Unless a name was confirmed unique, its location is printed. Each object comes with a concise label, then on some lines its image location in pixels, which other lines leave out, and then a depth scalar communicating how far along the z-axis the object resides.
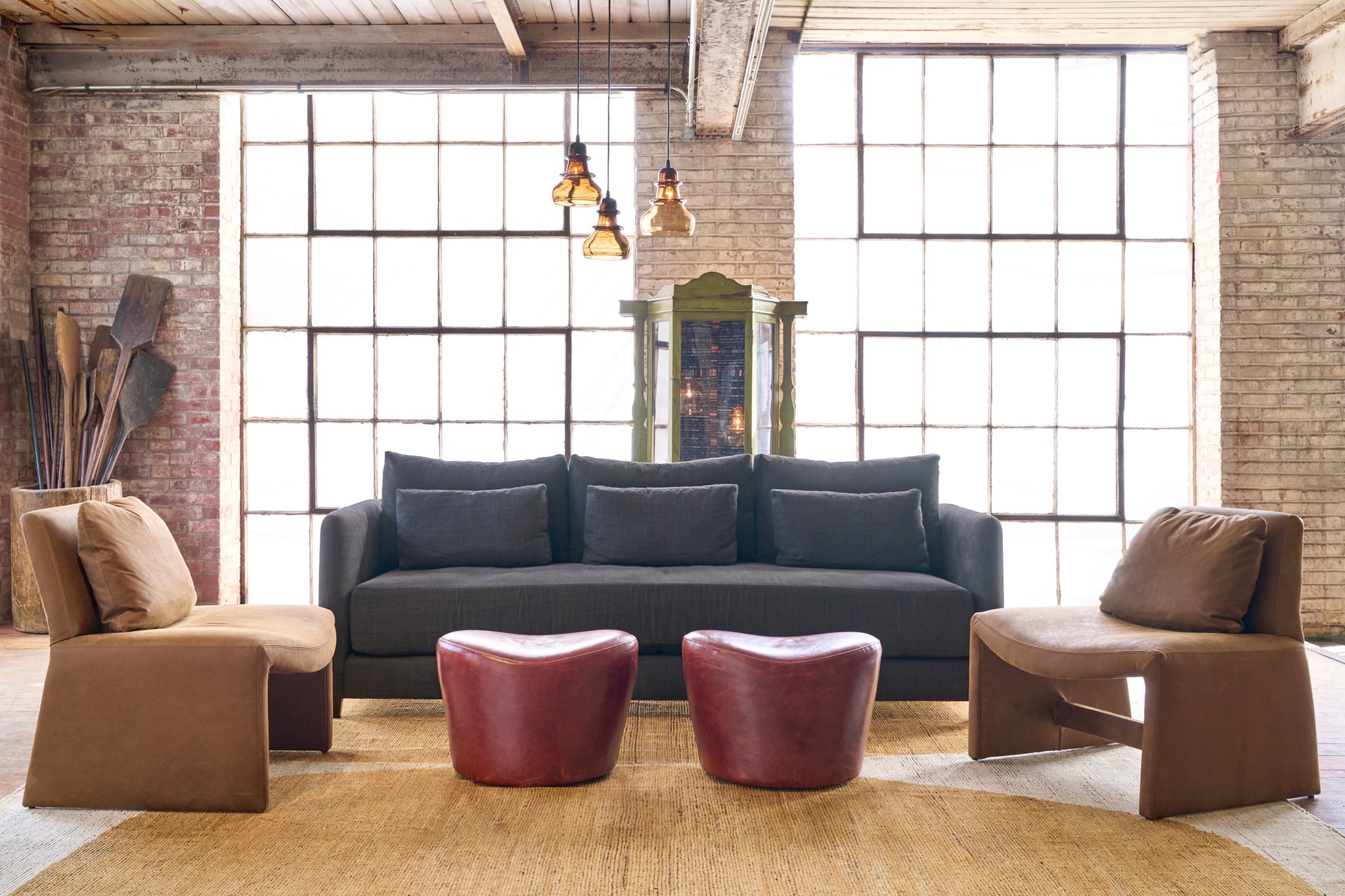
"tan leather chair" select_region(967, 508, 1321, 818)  2.56
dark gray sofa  3.47
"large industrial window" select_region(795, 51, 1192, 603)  5.73
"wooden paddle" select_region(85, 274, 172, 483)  5.33
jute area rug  2.19
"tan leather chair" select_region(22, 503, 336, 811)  2.58
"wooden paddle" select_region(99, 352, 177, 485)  5.39
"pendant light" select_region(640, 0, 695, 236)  3.81
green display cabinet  4.97
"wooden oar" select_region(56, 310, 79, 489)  5.26
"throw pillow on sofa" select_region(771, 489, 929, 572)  3.90
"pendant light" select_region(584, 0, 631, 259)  3.88
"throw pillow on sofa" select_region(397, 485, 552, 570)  3.93
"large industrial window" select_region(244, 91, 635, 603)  5.79
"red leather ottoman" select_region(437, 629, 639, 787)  2.72
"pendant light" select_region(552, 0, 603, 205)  3.67
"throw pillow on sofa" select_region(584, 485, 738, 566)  3.94
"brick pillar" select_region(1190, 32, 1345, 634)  5.34
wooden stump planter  4.95
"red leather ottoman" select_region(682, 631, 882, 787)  2.71
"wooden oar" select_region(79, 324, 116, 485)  5.32
